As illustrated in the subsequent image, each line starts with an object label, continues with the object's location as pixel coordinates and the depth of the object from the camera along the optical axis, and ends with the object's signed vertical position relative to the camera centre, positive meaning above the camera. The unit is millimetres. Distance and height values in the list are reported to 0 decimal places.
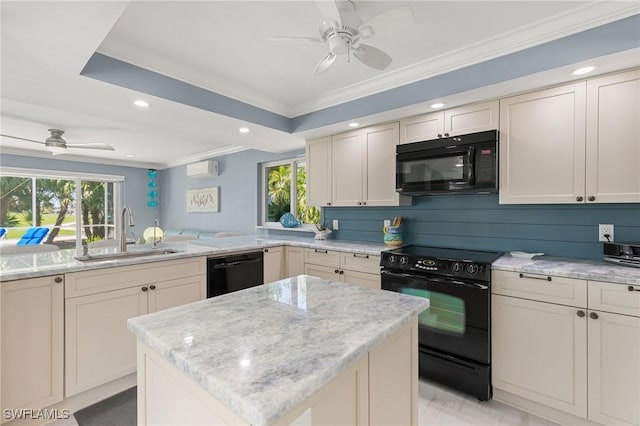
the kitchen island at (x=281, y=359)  685 -390
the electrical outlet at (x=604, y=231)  2133 -142
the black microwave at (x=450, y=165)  2312 +396
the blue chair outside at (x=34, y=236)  5379 -448
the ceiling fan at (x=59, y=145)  3801 +900
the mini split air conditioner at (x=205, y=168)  5457 +814
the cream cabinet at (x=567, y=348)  1669 -843
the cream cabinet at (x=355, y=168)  2965 +479
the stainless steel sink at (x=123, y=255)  2320 -376
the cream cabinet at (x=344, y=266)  2744 -548
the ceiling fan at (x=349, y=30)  1433 +958
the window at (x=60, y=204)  5418 +147
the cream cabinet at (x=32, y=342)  1737 -807
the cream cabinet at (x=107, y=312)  1982 -742
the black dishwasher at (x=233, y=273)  2783 -611
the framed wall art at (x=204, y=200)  5562 +240
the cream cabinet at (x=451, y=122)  2350 +772
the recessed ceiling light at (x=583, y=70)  1844 +899
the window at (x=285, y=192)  4238 +301
